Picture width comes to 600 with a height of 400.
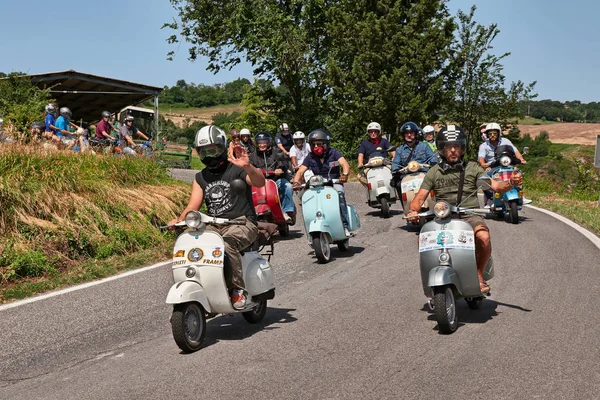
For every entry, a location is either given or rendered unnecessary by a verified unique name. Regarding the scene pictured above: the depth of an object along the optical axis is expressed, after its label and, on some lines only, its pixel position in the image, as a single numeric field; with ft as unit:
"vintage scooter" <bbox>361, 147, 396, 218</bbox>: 54.90
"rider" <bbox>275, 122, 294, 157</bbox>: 65.57
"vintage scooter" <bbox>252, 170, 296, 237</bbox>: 44.70
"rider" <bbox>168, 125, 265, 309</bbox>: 24.54
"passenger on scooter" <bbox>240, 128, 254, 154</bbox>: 55.01
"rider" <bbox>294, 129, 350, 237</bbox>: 42.16
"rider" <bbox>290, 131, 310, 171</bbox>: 57.82
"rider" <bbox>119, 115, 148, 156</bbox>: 63.97
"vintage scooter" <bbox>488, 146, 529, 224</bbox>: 51.85
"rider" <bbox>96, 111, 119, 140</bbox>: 67.31
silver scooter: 24.52
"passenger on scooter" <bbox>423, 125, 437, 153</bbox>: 61.98
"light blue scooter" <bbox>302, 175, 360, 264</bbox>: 38.32
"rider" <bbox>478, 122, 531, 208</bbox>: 53.88
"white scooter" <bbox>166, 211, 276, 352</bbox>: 22.74
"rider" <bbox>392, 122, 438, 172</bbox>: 51.01
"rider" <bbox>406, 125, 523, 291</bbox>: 26.30
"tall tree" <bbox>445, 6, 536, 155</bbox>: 126.72
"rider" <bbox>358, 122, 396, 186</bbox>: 55.52
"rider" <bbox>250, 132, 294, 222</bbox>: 48.08
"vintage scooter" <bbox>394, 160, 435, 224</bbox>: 48.88
